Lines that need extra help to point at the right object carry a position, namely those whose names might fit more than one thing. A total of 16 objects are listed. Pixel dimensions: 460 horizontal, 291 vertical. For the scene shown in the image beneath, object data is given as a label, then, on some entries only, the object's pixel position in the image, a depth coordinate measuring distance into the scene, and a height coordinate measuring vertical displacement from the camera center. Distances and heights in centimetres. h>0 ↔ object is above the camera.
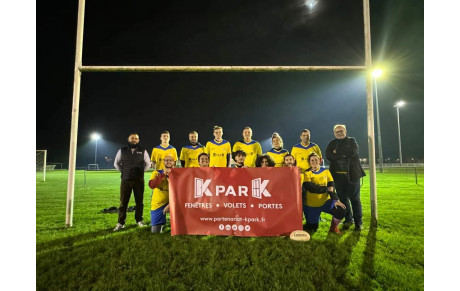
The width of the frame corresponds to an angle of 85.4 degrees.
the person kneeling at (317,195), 461 -80
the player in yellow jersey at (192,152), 612 +6
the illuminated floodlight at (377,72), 1360 +440
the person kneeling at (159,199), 466 -84
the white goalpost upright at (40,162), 2107 -53
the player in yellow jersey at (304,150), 561 +7
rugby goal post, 515 +175
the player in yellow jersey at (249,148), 587 +14
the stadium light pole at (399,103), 2807 +550
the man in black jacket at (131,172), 509 -37
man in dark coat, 488 -37
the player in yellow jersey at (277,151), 561 +5
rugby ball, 409 -136
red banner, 423 -83
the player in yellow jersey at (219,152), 605 +5
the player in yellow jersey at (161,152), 586 +6
